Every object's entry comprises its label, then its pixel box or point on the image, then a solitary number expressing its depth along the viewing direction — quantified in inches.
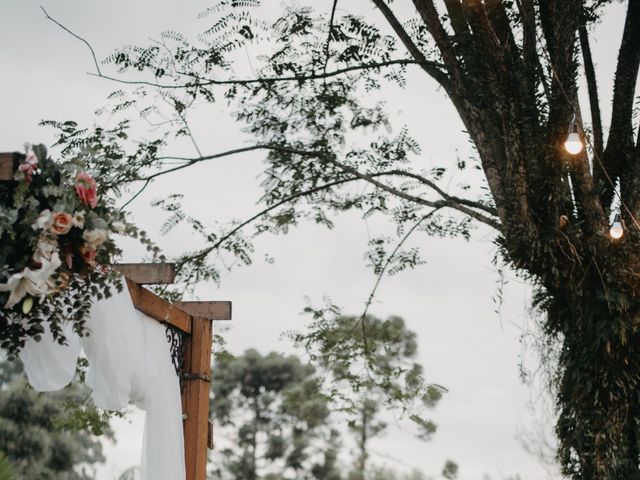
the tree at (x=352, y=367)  292.7
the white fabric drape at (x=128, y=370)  141.8
